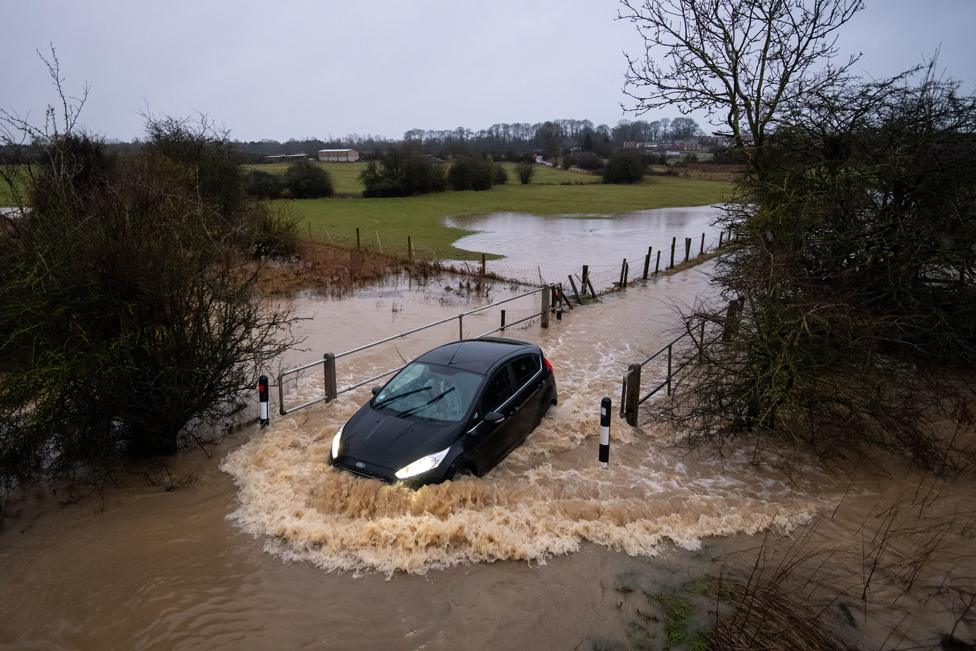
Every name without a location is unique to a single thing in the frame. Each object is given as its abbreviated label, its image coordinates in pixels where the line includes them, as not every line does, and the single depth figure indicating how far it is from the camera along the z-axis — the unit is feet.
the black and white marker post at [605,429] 28.68
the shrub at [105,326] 25.11
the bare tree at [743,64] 47.03
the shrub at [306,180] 187.52
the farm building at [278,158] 300.61
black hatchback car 24.97
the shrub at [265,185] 174.19
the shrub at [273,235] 89.97
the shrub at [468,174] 229.04
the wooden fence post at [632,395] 33.83
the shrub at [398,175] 200.44
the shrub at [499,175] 247.13
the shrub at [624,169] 271.90
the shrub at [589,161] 320.70
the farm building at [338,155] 364.38
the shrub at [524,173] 264.11
